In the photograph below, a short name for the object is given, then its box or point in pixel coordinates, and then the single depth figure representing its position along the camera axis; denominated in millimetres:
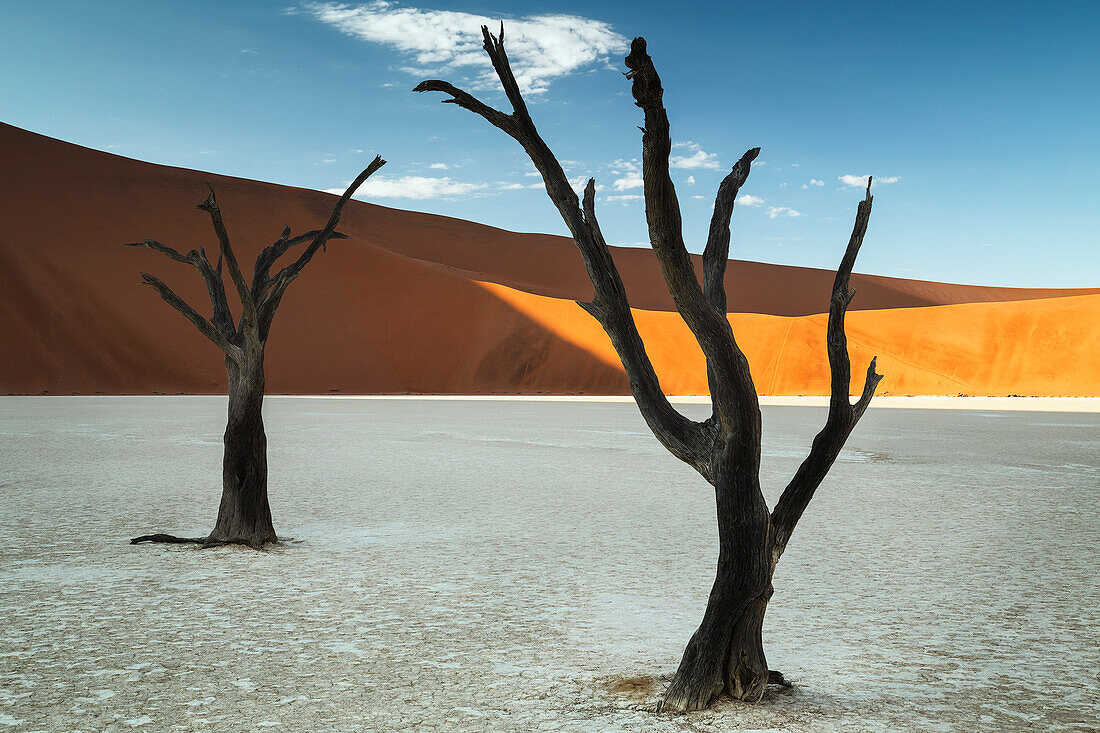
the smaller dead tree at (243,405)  8062
